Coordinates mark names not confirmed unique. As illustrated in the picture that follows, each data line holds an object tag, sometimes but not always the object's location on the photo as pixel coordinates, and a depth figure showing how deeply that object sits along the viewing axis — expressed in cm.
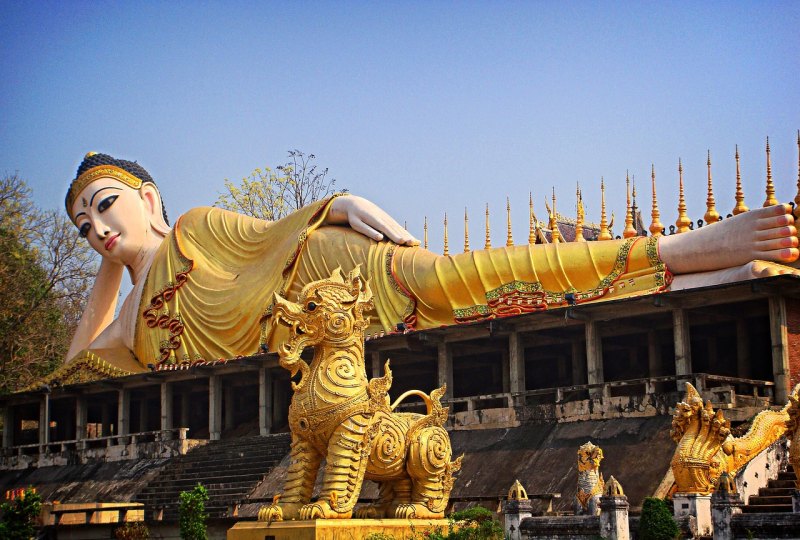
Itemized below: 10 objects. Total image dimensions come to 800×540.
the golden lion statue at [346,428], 1456
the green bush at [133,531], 2208
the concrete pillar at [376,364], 2706
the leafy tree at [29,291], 3531
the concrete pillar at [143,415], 3347
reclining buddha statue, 2317
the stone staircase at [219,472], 2443
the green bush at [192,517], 1844
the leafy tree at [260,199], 4200
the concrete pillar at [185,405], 3316
